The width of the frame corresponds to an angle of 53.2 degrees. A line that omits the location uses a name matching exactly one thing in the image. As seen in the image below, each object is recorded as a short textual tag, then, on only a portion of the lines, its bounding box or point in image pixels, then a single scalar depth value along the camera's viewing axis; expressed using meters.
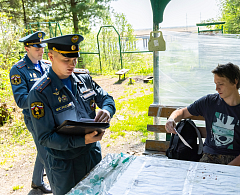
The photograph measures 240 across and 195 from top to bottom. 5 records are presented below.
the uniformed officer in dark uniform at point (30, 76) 2.89
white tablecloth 1.54
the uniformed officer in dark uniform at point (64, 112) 1.76
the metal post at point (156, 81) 3.28
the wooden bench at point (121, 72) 9.20
